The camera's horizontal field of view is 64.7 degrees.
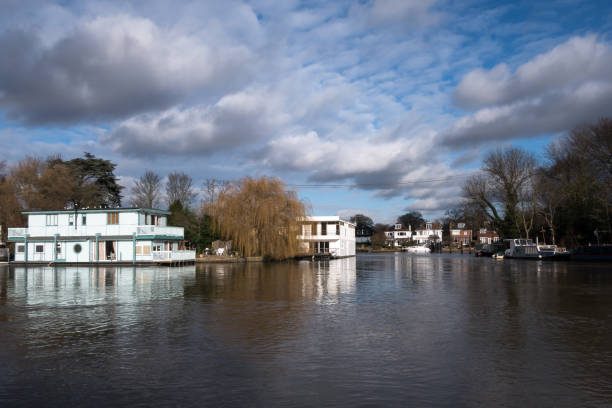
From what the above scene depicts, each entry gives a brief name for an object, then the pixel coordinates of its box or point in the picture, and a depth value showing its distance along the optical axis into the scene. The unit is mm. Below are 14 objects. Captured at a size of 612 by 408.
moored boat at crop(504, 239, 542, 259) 58719
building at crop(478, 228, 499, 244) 146375
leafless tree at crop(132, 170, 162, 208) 74188
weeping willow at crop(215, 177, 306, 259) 53312
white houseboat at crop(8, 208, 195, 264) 45500
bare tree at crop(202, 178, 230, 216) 54875
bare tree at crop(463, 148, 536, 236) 63500
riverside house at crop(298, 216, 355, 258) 69875
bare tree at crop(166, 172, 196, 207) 77500
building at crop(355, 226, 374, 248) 144138
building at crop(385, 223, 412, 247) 145600
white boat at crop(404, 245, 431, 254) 106425
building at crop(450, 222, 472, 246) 150625
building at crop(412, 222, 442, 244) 145000
